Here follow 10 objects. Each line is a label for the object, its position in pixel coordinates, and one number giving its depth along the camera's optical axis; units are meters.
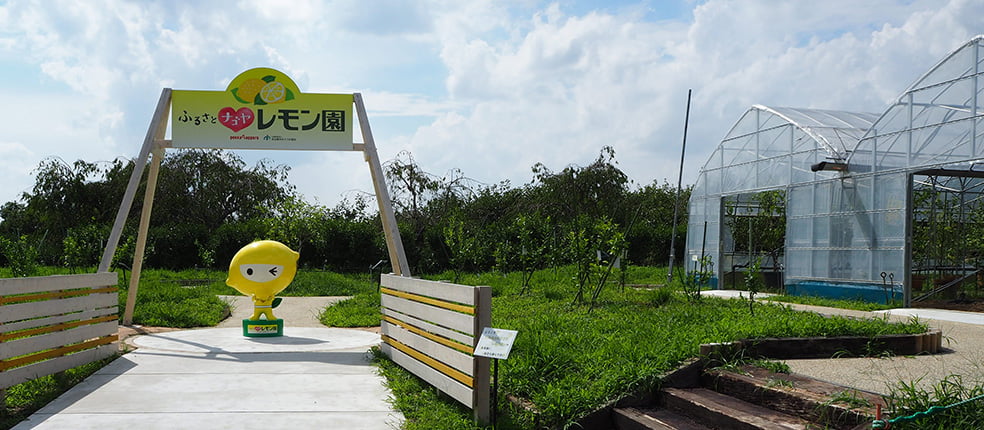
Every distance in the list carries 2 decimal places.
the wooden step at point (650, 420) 5.31
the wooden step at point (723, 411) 4.94
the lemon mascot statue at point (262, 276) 10.29
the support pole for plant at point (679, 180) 19.44
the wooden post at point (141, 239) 10.70
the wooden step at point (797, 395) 4.73
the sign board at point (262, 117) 10.12
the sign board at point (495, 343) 5.12
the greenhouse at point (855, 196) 14.18
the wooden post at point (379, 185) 10.16
